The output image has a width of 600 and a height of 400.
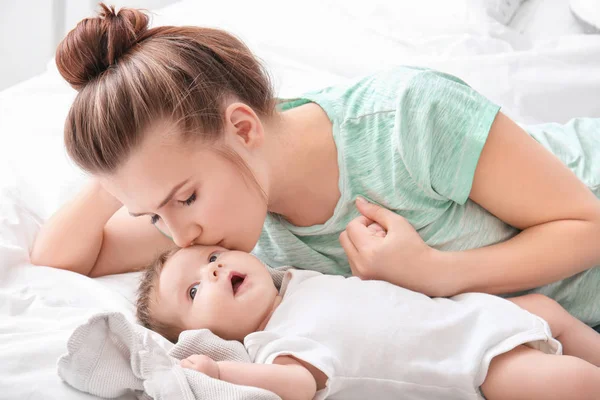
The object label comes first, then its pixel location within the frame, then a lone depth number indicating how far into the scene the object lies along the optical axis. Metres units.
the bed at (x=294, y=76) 1.19
